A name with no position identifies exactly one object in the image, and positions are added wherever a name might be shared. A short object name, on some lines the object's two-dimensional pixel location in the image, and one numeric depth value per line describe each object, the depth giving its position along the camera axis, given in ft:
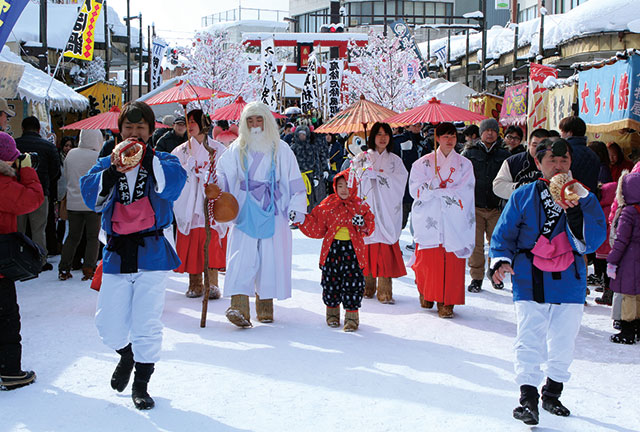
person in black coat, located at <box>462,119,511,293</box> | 24.35
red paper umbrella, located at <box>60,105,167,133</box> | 22.48
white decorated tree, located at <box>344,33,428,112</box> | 86.28
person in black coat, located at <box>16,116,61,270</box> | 24.57
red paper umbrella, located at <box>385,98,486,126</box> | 21.24
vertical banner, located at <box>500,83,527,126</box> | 40.45
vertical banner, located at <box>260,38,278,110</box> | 63.41
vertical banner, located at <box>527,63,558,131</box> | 31.71
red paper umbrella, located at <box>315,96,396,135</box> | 22.38
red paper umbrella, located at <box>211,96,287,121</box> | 31.63
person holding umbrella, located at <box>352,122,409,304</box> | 22.29
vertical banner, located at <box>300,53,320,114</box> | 65.87
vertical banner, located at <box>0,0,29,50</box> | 19.69
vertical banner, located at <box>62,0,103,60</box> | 42.73
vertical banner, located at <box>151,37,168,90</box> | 78.59
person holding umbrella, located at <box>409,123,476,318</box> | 20.29
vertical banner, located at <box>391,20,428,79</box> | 79.11
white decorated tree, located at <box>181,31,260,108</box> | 102.42
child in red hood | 18.86
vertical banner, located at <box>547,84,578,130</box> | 28.47
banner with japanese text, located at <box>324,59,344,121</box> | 66.28
